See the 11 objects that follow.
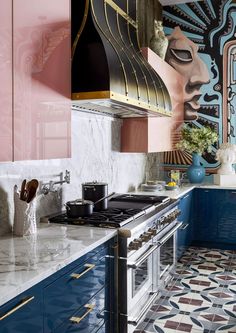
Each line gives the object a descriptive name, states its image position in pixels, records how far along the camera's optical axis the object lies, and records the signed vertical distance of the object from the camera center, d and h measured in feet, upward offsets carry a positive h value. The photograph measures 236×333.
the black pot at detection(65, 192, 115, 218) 8.30 -0.97
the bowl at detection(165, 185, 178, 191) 14.03 -0.85
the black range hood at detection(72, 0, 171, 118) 7.64 +2.19
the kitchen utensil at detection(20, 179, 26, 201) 7.15 -0.53
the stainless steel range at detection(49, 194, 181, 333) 7.71 -1.89
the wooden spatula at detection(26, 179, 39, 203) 7.07 -0.48
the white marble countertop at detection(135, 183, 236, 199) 12.80 -0.92
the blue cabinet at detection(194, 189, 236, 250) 15.02 -2.13
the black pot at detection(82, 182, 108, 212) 9.16 -0.67
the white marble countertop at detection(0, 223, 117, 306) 4.68 -1.37
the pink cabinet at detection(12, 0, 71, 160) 5.74 +1.42
